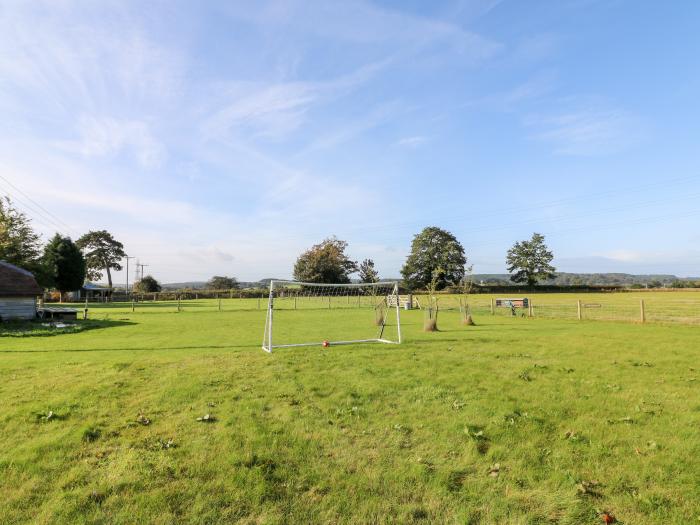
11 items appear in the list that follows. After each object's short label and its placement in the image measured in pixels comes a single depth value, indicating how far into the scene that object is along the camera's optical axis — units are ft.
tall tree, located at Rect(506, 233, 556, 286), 291.17
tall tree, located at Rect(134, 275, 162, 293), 265.75
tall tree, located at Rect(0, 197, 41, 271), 127.60
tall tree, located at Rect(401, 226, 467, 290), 264.52
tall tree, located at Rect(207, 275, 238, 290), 302.04
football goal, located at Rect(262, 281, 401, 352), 49.34
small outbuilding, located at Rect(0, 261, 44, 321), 75.66
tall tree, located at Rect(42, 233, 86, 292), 197.36
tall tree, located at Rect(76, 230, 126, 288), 265.95
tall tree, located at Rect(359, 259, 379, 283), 249.28
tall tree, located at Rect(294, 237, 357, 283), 239.09
